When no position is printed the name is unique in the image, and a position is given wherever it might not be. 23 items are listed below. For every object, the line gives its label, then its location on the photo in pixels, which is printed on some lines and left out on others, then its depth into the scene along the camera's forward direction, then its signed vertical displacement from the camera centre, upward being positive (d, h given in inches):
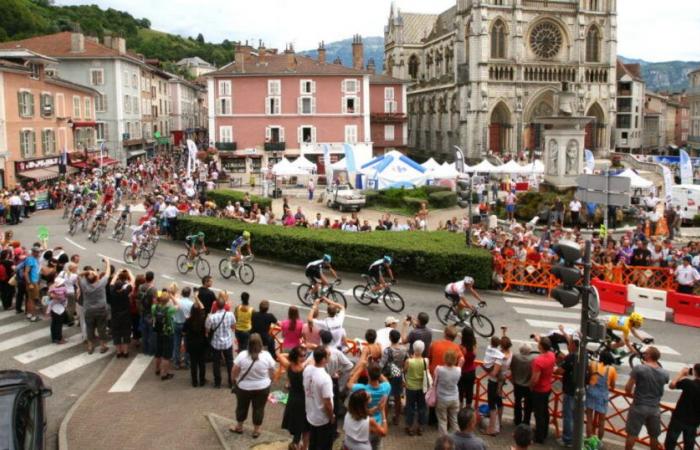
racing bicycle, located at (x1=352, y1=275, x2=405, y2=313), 689.6 -139.9
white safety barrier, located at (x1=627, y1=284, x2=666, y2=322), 692.1 -147.2
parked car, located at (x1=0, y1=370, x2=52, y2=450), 295.1 -114.1
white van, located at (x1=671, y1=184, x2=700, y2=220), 1252.6 -79.2
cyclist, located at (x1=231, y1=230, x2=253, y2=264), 798.1 -102.2
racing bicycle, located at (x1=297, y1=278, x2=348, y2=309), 676.1 -135.5
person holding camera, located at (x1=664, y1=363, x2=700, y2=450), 348.5 -131.5
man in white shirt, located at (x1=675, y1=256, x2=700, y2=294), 717.3 -126.1
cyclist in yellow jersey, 496.7 -126.9
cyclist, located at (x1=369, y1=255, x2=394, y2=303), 687.1 -120.5
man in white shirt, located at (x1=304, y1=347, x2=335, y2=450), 327.0 -115.9
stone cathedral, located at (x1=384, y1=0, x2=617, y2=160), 2910.9 +378.2
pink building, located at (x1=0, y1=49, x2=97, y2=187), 1499.8 +101.9
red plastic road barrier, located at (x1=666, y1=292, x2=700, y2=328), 674.8 -150.3
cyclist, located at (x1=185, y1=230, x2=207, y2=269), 833.5 -110.3
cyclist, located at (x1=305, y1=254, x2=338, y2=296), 670.5 -111.8
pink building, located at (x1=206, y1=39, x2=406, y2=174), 2304.4 +163.6
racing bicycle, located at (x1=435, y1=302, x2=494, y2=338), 606.1 -145.2
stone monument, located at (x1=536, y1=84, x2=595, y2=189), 1226.0 +23.9
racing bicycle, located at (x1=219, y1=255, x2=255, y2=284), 803.4 -129.7
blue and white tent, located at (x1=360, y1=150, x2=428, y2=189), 1449.3 -32.1
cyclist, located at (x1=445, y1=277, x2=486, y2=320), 605.9 -121.6
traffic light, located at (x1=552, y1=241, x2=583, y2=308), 339.3 -57.7
